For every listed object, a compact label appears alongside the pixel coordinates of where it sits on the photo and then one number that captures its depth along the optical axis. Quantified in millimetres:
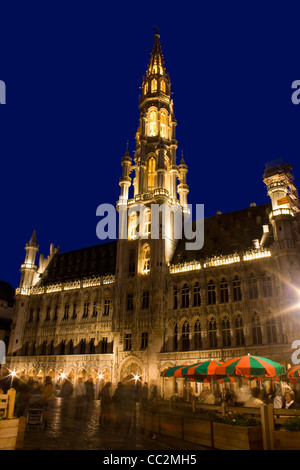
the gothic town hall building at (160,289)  36344
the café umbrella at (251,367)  16312
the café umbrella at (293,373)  18125
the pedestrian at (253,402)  15773
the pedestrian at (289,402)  14925
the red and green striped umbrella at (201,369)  18219
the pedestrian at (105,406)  18234
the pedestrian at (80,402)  23766
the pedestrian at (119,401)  20453
